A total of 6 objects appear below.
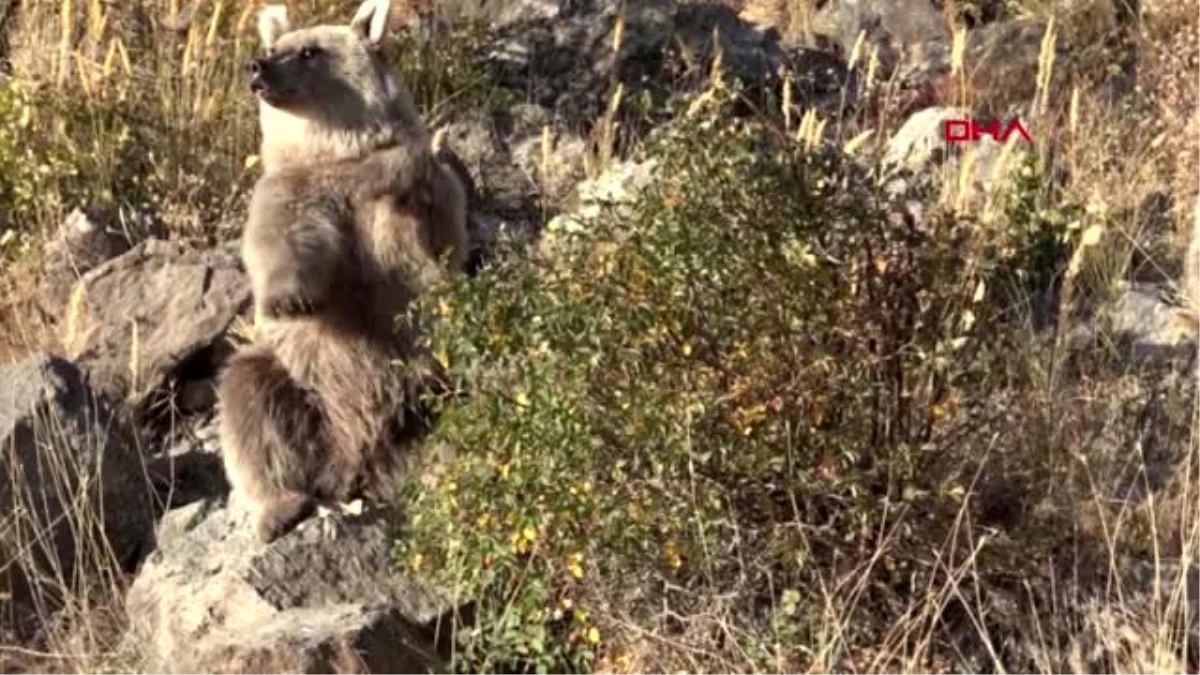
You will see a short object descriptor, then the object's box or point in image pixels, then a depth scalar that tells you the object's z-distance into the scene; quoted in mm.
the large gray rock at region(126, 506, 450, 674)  6461
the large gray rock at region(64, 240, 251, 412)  9148
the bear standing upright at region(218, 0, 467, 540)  7754
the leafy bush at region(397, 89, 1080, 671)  6312
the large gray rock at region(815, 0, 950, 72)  13484
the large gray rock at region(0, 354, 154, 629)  7691
